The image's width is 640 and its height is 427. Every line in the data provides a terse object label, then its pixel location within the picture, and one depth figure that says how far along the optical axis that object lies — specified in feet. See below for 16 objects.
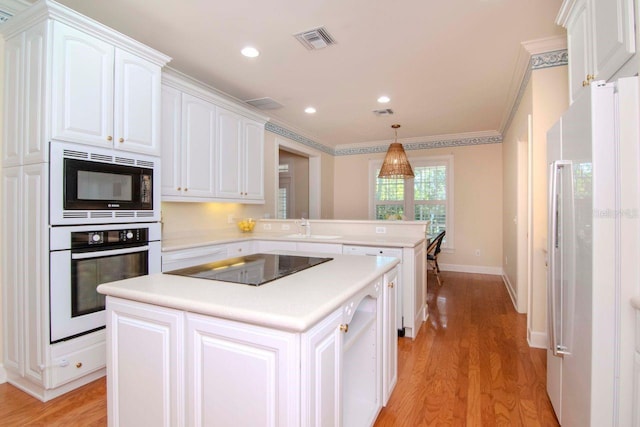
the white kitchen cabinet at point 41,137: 6.22
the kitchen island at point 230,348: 3.21
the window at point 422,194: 19.72
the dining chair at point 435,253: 15.96
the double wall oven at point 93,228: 6.31
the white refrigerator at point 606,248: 3.75
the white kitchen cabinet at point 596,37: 4.14
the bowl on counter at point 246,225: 13.51
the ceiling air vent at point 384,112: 14.51
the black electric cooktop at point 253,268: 4.62
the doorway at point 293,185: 21.33
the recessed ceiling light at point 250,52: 8.99
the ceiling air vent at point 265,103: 13.10
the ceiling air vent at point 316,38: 8.09
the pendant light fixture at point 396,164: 14.94
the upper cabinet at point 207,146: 9.69
